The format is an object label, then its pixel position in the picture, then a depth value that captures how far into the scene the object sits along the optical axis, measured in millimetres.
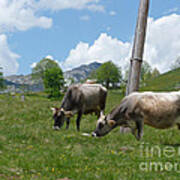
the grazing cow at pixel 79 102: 16406
